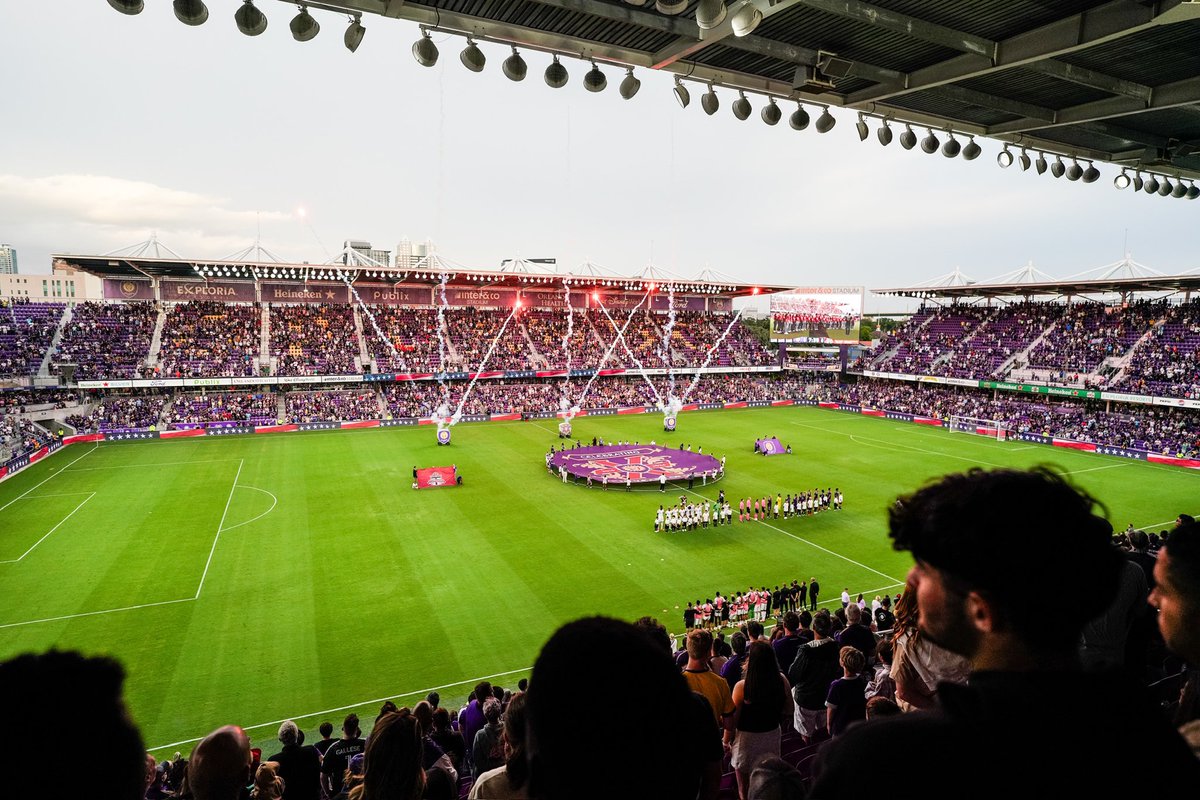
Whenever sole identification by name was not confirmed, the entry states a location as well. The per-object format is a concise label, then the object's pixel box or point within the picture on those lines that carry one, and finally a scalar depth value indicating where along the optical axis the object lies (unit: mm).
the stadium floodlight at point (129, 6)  5496
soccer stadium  1735
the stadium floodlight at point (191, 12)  5832
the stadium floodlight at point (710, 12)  6023
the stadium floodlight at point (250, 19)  6133
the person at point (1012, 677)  1341
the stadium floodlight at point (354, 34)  6531
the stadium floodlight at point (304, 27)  6289
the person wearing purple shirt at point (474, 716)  9008
